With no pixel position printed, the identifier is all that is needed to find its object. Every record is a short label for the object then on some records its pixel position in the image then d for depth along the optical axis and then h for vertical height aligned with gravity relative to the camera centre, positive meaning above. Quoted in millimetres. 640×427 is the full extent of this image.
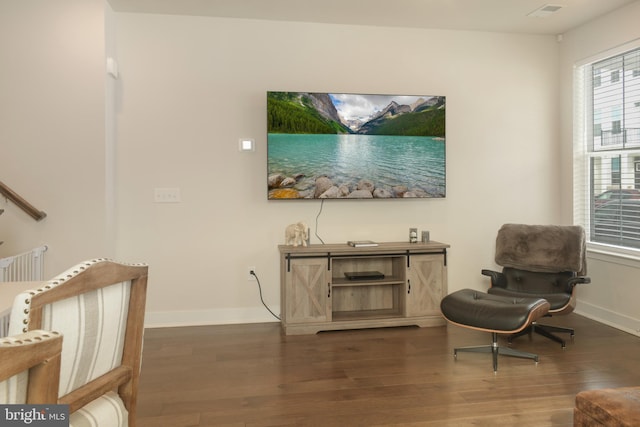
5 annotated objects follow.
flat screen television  4117 +575
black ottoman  3039 -704
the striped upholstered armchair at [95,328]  1060 -314
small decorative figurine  4129 -218
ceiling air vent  4004 +1727
